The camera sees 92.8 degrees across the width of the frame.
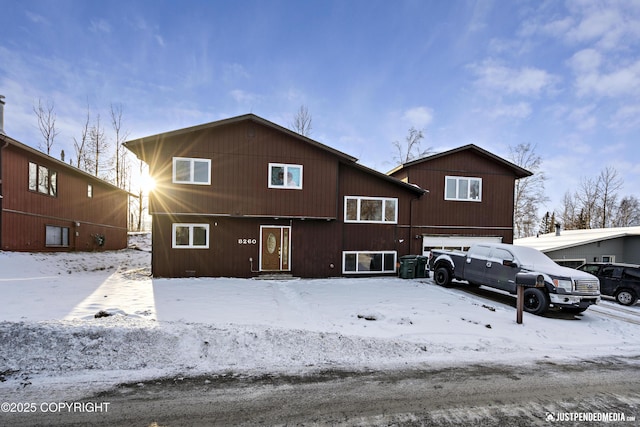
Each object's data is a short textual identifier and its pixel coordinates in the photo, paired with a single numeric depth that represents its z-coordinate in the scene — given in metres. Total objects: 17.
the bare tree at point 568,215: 46.09
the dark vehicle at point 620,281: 11.80
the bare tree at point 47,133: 30.30
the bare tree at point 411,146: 31.88
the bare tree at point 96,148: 33.59
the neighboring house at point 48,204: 14.58
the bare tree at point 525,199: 31.47
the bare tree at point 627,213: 42.78
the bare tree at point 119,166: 35.09
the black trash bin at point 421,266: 14.46
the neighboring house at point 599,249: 18.33
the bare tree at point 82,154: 33.10
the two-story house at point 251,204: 12.65
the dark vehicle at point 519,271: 8.83
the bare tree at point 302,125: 29.52
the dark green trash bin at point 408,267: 14.30
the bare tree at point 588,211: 40.21
